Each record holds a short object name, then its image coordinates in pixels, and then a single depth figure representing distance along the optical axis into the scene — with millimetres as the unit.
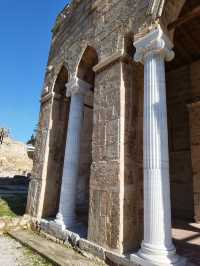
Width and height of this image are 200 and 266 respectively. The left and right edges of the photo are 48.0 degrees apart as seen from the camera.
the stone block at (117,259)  3902
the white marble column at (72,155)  6164
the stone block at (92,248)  4454
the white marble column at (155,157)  3605
